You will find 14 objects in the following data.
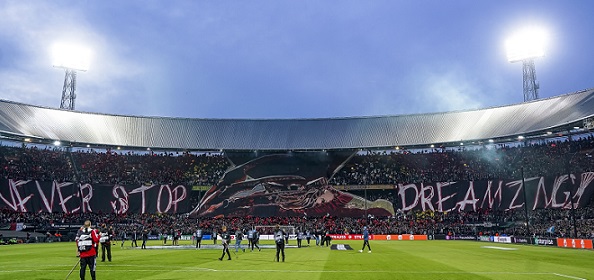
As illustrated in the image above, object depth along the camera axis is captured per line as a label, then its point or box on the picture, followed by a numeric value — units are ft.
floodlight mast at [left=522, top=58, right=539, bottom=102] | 245.65
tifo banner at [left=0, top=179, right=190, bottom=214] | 211.41
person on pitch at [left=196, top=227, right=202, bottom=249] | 135.03
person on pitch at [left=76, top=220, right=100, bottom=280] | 53.31
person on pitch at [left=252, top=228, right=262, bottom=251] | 121.80
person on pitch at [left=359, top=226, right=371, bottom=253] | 112.33
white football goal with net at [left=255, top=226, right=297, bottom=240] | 205.13
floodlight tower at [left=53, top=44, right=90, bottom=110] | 245.45
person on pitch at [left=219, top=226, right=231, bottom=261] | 91.27
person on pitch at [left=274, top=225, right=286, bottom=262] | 83.46
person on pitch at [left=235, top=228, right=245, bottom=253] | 106.63
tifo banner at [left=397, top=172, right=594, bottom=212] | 203.21
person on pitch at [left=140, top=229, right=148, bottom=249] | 135.54
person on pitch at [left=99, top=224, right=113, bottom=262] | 85.96
